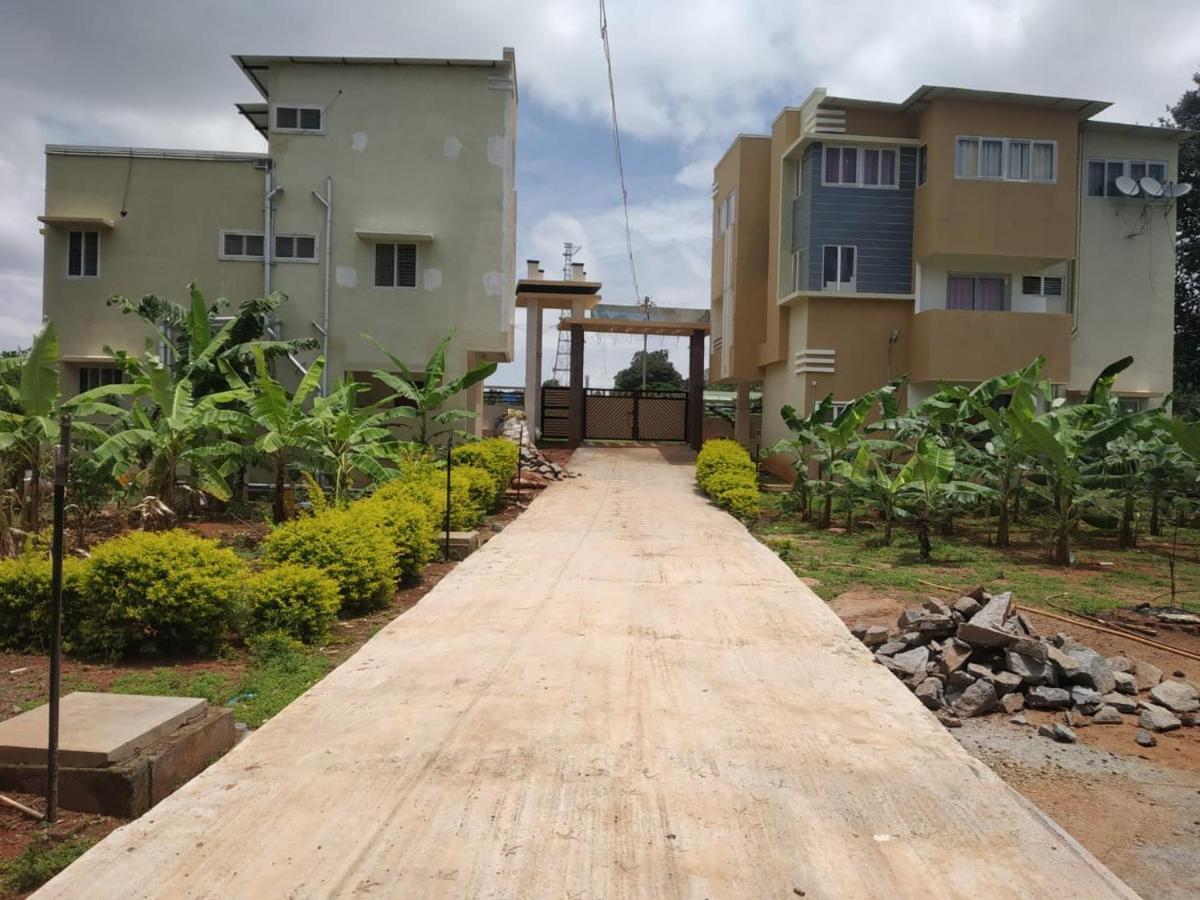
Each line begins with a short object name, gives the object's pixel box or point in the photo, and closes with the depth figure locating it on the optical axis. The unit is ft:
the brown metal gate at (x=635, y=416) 98.68
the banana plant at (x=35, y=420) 30.94
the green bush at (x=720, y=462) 59.11
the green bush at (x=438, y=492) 36.99
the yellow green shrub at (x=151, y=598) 20.68
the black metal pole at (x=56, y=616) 12.46
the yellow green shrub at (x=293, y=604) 22.84
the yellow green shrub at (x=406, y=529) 30.07
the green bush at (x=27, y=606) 21.54
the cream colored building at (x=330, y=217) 61.87
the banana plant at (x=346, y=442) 41.06
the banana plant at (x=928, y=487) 40.83
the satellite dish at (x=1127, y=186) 70.33
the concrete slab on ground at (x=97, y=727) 13.09
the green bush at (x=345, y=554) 25.84
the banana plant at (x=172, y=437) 38.29
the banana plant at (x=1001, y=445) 41.39
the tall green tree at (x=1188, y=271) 89.25
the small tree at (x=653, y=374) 178.29
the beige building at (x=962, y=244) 64.85
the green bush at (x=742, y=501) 50.78
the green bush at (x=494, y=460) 51.52
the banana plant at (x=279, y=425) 39.19
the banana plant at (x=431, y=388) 54.44
